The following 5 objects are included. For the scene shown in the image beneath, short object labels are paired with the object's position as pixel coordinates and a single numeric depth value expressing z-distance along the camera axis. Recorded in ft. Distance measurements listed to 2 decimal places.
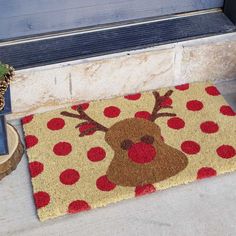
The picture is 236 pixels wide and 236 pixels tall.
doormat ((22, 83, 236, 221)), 5.88
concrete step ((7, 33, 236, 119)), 6.71
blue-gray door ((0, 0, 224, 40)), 6.79
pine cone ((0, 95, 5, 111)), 5.64
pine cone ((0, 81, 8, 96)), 5.66
